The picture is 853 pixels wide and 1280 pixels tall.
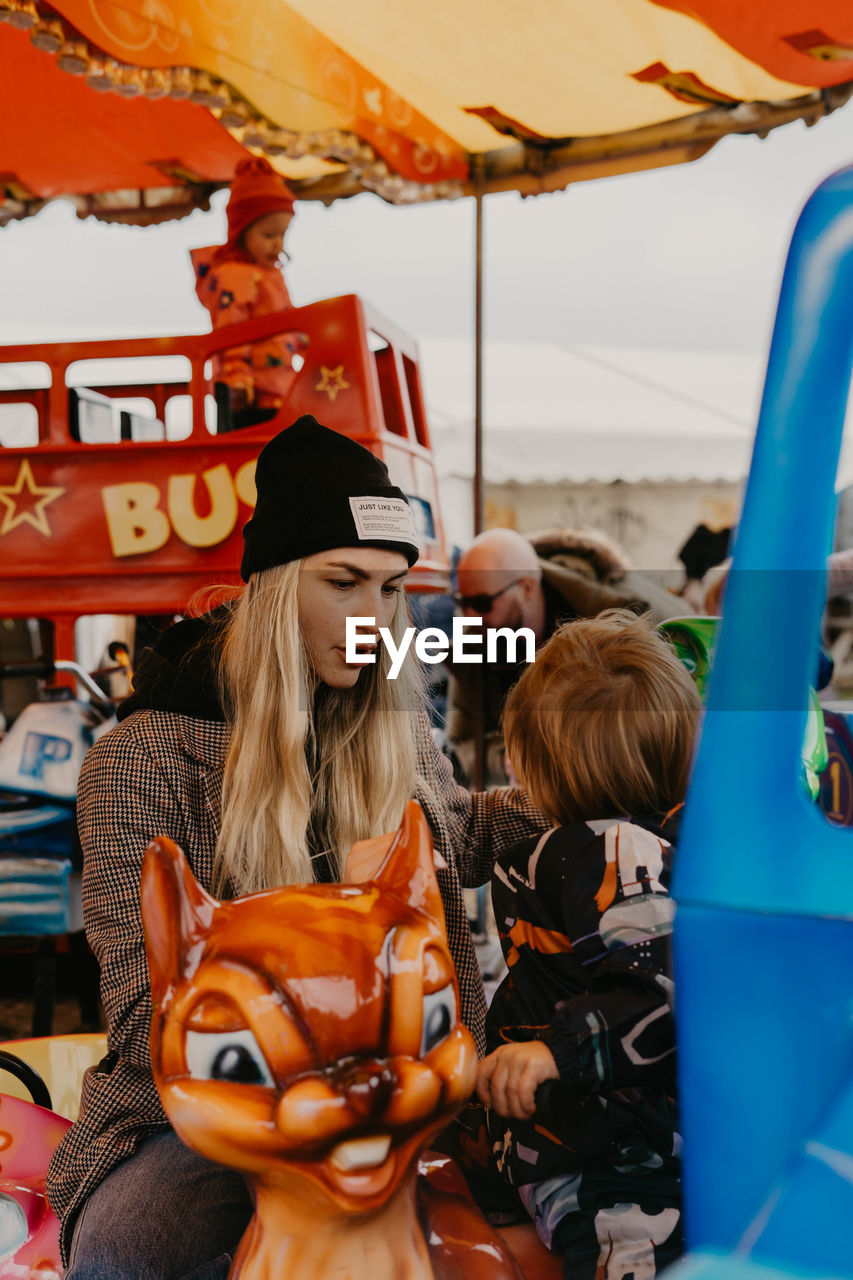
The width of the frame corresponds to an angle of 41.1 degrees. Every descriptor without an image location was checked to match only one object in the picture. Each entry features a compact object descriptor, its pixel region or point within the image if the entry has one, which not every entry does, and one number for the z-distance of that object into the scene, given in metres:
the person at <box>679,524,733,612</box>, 4.05
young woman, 1.07
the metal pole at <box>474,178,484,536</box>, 3.37
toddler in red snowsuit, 2.97
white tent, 5.27
